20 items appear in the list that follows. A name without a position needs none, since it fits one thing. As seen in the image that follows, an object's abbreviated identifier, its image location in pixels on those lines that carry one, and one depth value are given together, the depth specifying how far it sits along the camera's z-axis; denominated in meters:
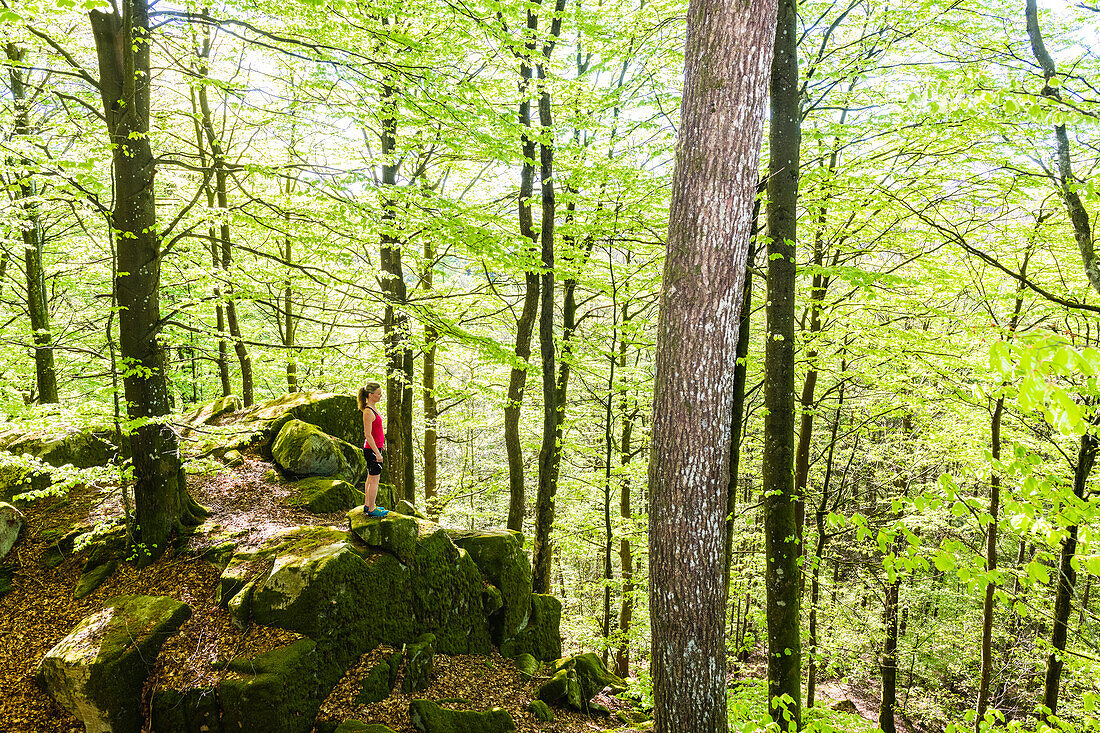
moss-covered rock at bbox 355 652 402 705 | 5.29
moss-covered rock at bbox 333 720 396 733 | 4.70
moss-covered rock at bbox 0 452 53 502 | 6.79
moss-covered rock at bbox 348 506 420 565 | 6.36
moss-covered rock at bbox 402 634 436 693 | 5.79
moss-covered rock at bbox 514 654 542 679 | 7.25
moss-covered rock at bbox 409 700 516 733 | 5.16
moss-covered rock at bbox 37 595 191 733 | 4.32
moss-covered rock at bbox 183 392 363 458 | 9.05
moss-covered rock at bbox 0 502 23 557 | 6.04
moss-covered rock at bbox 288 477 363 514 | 7.73
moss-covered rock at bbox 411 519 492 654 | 6.59
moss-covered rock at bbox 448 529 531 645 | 7.67
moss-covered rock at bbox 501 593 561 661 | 7.81
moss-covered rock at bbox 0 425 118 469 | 7.32
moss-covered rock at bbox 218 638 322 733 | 4.47
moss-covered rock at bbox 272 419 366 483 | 8.43
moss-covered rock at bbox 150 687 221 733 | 4.38
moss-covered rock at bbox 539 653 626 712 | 6.99
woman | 6.51
